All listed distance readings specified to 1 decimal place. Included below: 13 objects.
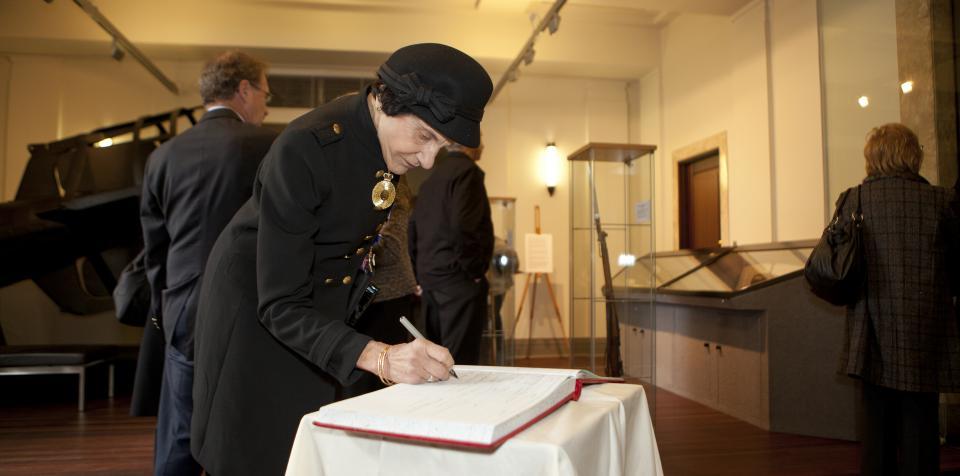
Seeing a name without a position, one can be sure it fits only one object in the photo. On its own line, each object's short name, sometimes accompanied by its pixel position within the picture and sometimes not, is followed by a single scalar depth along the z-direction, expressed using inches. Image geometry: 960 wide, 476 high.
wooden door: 256.5
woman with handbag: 96.0
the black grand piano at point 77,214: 193.3
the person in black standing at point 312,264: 41.1
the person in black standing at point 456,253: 148.2
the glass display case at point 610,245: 151.0
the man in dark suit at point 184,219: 73.0
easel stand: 298.7
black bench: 184.4
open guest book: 29.0
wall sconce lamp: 312.5
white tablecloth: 29.5
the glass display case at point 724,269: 156.3
